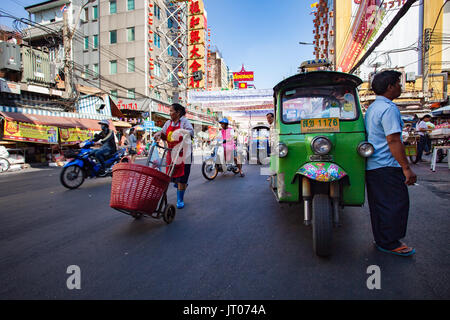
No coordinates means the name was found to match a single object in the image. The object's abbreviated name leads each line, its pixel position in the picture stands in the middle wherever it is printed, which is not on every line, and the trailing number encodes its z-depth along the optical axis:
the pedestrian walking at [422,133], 10.01
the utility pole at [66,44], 13.50
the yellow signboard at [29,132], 10.67
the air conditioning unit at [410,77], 21.23
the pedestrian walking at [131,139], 14.10
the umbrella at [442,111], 11.65
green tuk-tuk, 2.46
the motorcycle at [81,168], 6.33
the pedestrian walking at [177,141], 3.96
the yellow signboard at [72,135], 12.99
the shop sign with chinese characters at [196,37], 27.06
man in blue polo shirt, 2.31
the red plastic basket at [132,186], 2.90
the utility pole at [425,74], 20.71
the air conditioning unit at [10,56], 12.66
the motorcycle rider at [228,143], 7.77
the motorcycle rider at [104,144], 6.82
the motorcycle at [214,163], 7.44
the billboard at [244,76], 61.78
